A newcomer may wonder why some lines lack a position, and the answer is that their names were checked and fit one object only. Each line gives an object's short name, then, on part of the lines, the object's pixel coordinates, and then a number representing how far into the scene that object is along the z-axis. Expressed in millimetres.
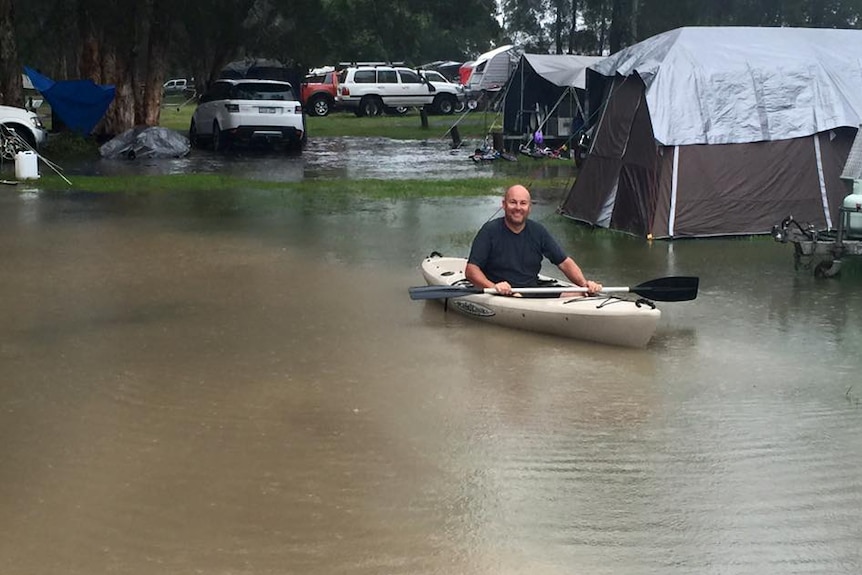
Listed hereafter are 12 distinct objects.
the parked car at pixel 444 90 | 41969
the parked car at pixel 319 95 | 44125
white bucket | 19609
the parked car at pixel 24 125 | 23078
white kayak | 8398
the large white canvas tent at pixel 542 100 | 27438
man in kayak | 9039
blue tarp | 26703
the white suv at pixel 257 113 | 26547
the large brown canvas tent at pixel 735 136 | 13719
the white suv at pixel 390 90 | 41844
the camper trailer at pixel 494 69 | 36156
